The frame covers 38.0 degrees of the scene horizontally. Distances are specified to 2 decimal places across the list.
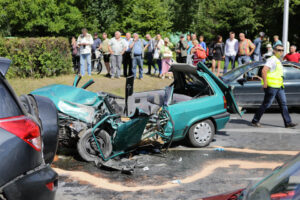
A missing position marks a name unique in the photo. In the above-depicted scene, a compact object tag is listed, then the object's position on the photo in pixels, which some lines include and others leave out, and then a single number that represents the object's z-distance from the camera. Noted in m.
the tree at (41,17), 29.21
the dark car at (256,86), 11.66
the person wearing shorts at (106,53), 18.42
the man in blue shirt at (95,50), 20.24
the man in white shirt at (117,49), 17.28
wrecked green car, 7.11
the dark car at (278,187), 2.64
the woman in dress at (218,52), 19.08
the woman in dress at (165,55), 18.83
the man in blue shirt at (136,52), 17.80
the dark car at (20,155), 3.21
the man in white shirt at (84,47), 17.36
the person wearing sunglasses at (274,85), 9.76
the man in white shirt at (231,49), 17.81
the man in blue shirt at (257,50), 18.83
